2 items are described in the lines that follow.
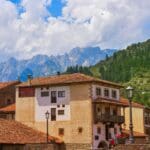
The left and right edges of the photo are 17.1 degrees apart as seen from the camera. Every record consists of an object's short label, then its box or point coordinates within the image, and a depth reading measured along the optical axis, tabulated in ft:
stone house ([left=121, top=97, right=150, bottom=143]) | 311.27
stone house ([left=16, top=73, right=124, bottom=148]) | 245.04
